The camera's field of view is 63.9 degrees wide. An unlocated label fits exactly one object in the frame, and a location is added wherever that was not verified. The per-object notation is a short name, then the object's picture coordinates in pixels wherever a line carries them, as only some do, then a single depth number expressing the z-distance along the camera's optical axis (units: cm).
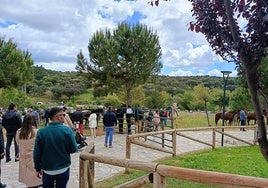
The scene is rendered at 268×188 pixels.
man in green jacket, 284
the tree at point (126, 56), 1848
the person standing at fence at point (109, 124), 889
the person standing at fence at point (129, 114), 1209
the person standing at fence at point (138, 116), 1204
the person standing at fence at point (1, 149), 426
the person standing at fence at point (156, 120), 1109
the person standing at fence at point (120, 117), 1257
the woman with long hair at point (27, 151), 390
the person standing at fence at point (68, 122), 724
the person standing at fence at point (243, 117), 1539
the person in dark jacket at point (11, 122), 647
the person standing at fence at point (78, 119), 1078
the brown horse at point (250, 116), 1734
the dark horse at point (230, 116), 1784
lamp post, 1115
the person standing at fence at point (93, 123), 1088
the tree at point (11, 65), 1965
